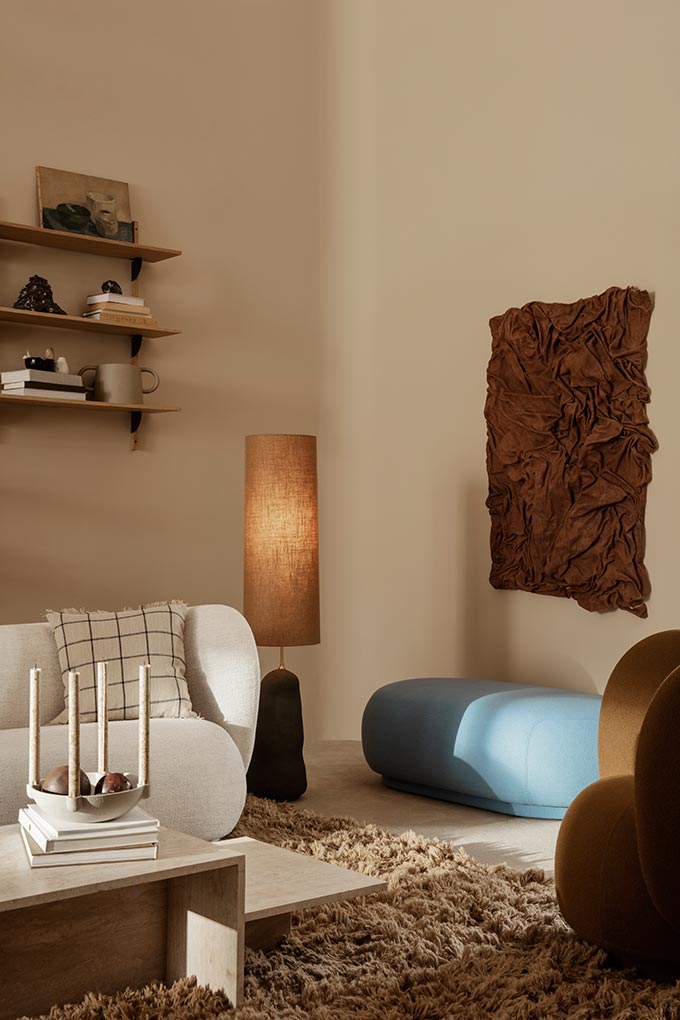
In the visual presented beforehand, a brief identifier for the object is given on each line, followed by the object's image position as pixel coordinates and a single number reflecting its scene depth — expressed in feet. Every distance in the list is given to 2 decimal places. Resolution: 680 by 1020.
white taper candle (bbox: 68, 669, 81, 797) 7.45
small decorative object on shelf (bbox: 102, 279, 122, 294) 15.94
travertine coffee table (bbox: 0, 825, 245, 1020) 7.43
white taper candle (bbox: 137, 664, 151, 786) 7.80
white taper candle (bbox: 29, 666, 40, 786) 7.87
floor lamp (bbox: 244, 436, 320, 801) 14.49
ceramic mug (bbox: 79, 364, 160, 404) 15.84
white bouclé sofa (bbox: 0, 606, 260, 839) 10.97
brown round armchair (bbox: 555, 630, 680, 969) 7.54
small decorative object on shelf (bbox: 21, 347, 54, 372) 15.03
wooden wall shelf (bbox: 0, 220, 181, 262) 15.19
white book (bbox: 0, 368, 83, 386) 14.85
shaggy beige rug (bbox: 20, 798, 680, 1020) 7.55
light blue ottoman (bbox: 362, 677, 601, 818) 13.19
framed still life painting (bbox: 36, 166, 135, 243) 15.72
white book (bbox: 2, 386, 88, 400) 14.88
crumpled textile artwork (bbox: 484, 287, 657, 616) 14.70
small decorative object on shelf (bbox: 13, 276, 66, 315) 15.16
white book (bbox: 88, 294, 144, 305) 15.78
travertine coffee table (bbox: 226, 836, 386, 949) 7.96
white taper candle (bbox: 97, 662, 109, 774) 8.04
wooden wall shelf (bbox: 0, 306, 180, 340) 15.03
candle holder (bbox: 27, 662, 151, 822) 7.52
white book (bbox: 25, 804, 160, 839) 7.43
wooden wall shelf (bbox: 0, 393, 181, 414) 14.93
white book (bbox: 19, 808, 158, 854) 7.42
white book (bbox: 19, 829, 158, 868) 7.38
